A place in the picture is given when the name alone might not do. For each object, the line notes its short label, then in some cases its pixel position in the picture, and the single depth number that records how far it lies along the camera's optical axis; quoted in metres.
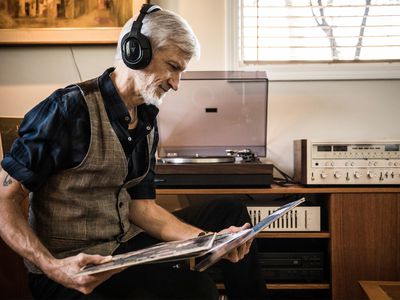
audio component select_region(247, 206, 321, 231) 1.47
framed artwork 1.87
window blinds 1.91
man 0.86
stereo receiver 1.44
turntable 1.74
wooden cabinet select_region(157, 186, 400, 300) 1.41
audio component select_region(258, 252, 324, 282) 1.47
